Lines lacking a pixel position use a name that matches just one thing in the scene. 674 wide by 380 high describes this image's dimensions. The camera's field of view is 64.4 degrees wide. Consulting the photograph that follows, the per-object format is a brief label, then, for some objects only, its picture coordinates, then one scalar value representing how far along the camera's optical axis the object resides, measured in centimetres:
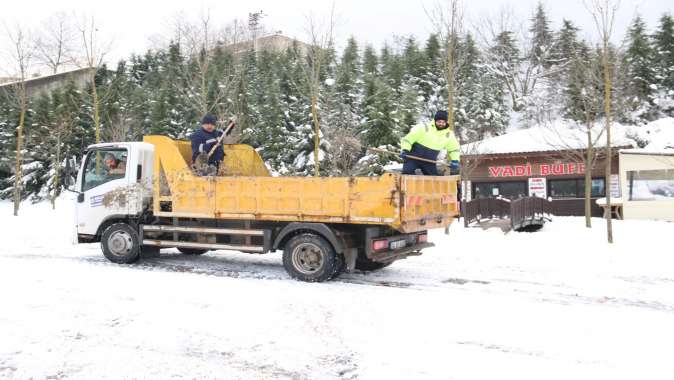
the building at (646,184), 2150
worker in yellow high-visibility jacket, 848
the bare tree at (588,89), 1416
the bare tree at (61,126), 3008
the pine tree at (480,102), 3653
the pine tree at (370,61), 5016
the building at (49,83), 4738
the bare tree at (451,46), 1460
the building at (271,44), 2861
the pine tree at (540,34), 5534
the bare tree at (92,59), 2073
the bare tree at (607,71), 1262
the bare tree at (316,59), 1806
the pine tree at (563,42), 4960
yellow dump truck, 727
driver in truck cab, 923
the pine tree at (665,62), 3675
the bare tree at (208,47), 1967
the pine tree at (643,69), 3647
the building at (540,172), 2392
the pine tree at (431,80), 4456
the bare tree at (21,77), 2389
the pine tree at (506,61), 5234
